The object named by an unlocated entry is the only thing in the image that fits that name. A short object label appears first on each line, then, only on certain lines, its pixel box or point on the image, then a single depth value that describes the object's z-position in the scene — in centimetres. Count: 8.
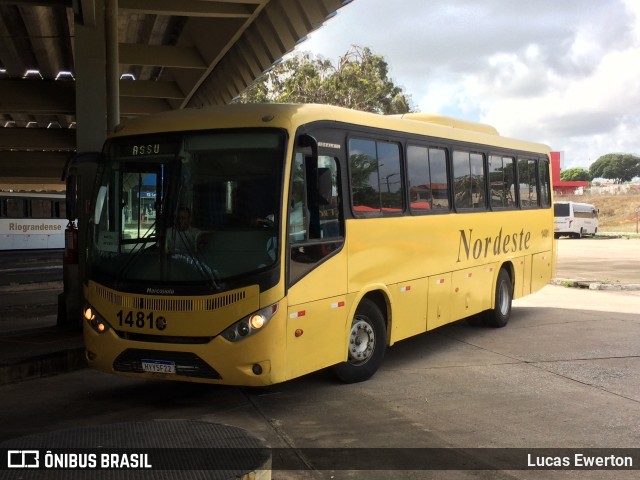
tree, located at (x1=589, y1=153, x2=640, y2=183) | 14125
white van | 4391
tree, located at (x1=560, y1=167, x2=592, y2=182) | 14476
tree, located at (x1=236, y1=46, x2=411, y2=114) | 3641
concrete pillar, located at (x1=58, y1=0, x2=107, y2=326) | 1056
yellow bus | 618
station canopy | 1264
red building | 7006
